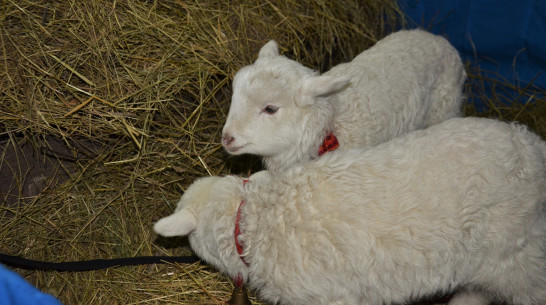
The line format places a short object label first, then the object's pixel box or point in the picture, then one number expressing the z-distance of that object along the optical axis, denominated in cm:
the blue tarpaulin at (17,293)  164
